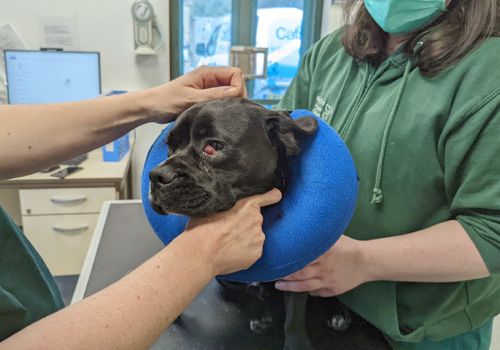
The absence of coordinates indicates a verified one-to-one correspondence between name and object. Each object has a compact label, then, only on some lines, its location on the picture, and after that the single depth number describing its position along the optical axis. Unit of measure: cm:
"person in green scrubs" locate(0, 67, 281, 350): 47
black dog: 71
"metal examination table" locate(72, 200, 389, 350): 87
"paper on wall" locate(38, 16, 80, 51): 253
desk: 207
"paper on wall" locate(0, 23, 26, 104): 249
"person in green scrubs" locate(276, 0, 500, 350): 71
